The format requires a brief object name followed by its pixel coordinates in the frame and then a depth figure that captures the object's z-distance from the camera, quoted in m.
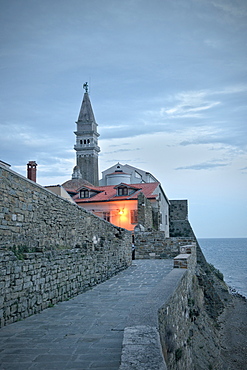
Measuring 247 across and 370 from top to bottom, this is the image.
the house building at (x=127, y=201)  30.81
